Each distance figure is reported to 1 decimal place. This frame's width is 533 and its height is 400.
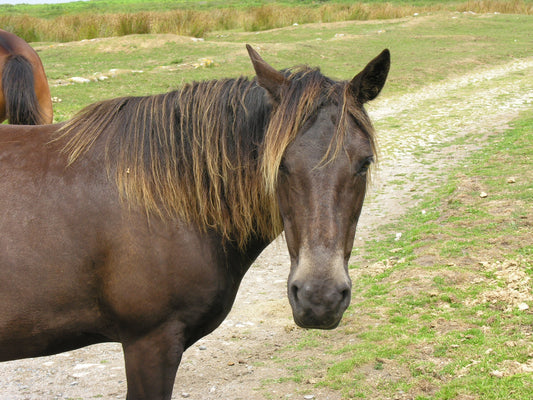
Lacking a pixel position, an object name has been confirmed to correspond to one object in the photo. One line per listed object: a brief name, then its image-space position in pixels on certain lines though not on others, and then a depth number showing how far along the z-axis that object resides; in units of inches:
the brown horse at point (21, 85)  231.6
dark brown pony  86.6
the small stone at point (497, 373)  124.1
